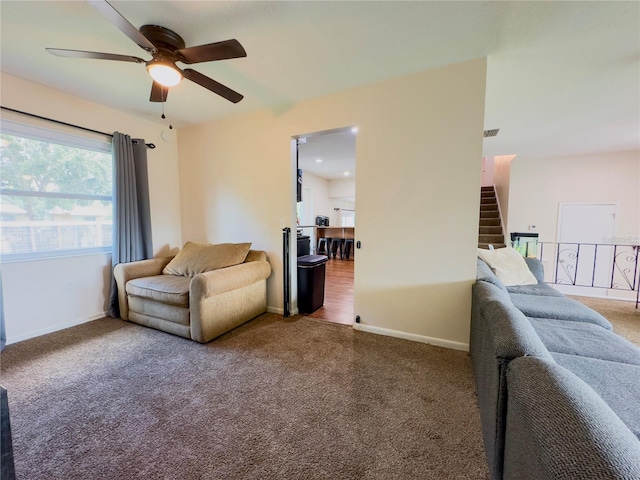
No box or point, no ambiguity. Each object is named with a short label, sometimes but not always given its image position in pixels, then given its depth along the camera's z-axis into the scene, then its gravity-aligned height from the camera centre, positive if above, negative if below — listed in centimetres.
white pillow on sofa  280 -54
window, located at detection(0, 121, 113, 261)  245 +27
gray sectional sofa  59 -63
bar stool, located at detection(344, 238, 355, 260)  738 -82
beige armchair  243 -82
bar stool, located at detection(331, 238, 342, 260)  762 -81
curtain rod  241 +102
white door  495 -47
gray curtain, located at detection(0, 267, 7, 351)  233 -101
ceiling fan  157 +108
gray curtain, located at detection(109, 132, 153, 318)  309 +16
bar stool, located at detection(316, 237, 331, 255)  766 -81
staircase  526 -9
